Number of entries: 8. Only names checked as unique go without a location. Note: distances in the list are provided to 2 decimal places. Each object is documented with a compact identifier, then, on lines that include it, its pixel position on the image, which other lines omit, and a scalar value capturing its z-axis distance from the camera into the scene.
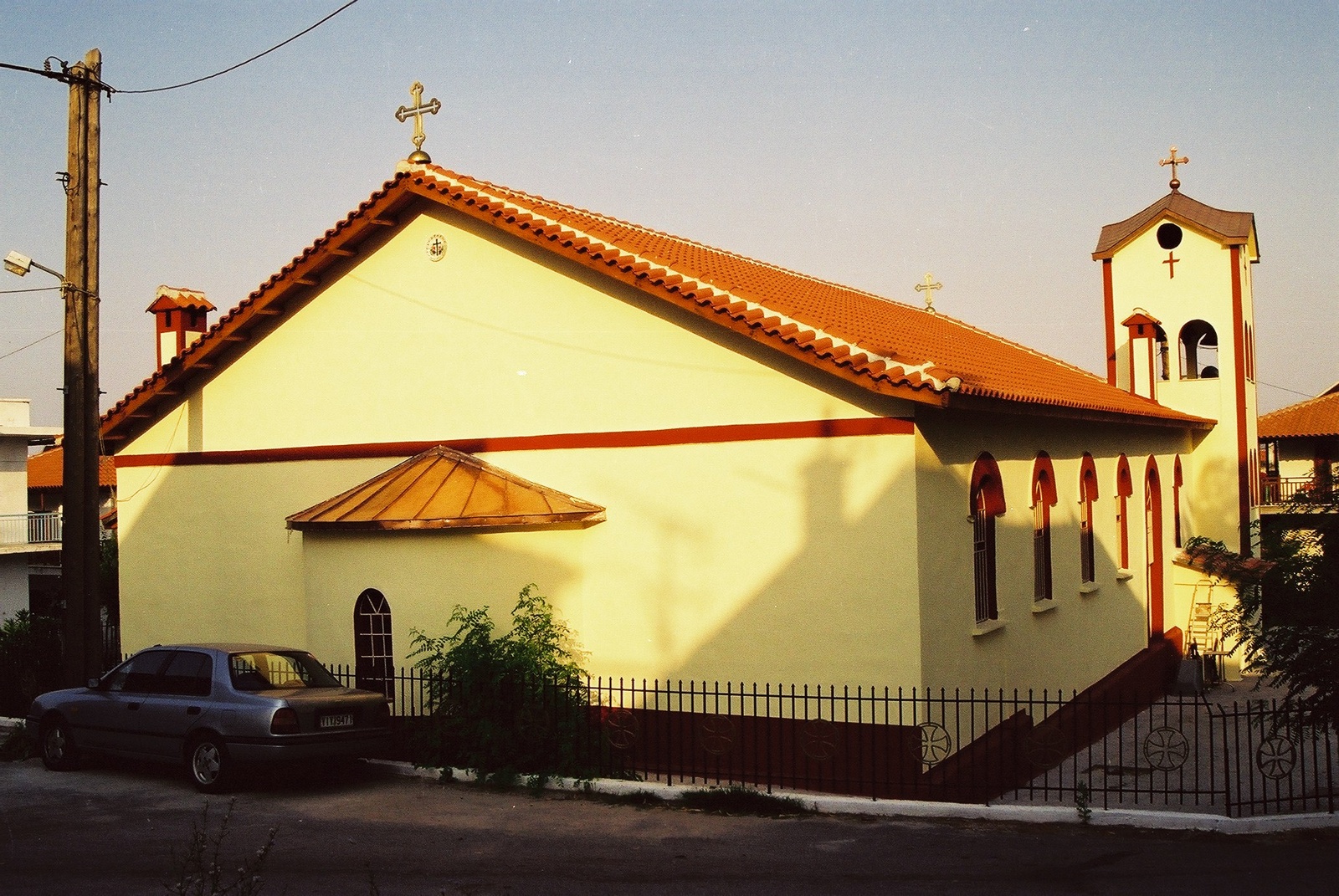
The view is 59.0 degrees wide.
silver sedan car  11.90
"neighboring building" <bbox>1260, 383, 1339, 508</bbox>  43.81
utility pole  15.05
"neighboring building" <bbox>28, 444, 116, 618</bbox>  42.06
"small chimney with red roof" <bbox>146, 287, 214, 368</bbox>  18.42
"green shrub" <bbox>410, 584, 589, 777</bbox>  12.69
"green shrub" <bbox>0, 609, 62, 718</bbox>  17.89
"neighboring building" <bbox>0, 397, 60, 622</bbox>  38.12
